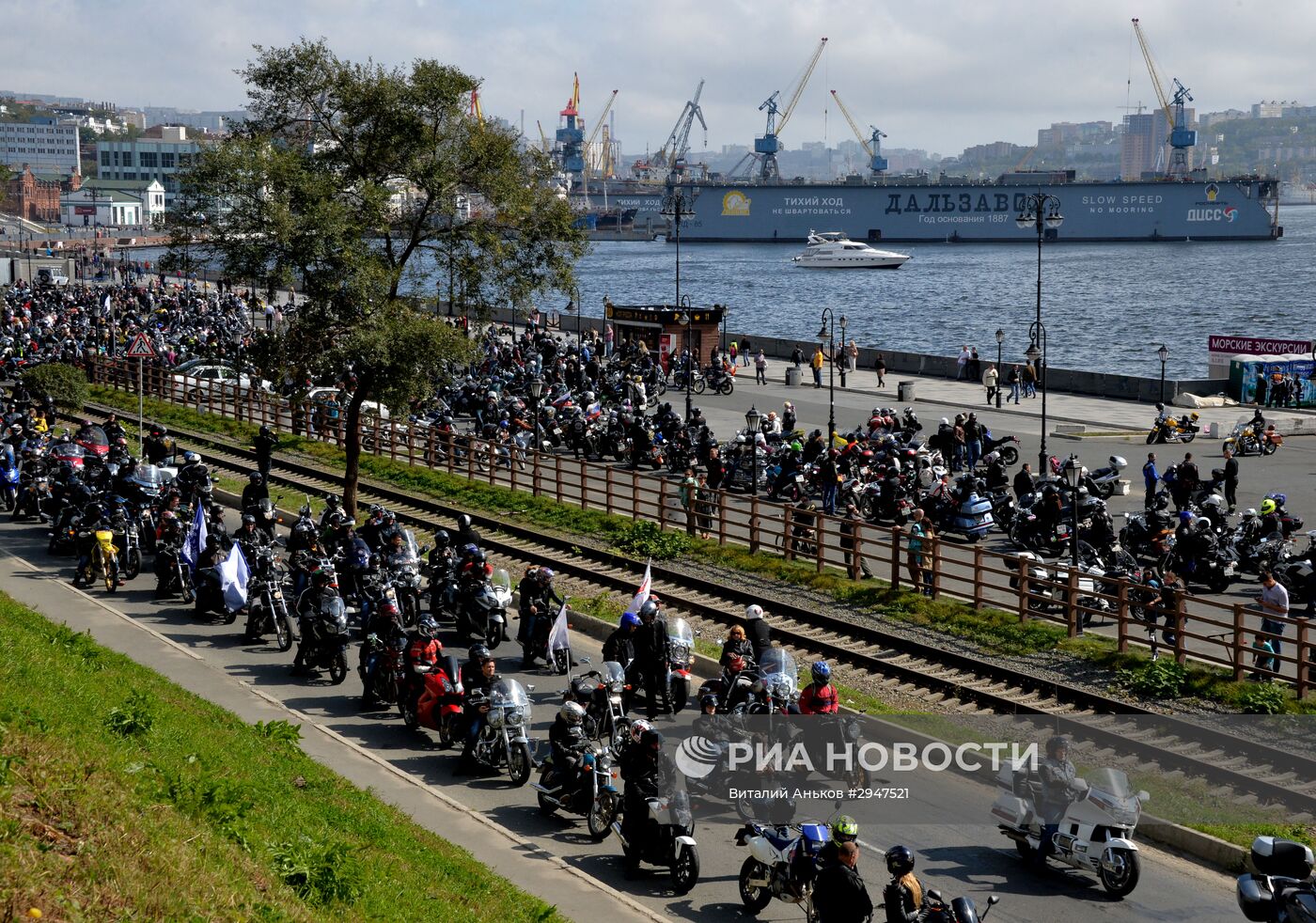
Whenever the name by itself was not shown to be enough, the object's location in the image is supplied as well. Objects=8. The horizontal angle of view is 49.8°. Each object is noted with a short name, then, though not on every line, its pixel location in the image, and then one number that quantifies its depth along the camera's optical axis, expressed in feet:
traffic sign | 119.85
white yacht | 640.17
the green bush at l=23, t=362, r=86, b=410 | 147.13
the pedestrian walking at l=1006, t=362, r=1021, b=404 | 158.40
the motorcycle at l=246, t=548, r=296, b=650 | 66.18
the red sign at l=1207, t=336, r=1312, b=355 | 170.71
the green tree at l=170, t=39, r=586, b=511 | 85.92
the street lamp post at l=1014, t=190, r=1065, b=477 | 149.61
